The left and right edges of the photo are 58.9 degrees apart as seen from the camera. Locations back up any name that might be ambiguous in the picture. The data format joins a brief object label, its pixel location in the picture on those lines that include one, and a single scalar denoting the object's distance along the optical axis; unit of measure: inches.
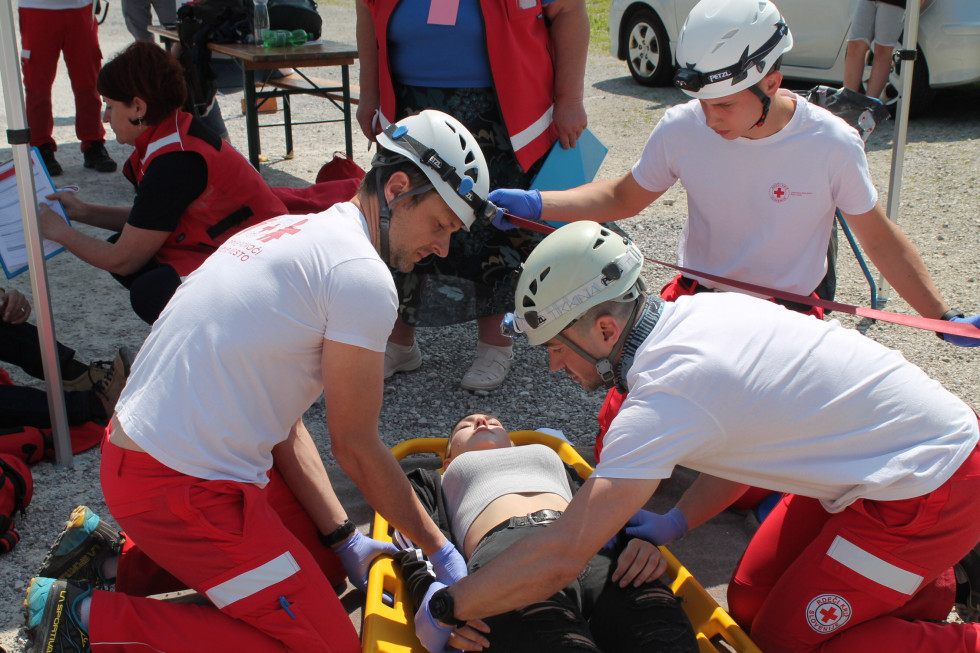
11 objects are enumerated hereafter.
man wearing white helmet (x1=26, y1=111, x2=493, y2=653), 92.6
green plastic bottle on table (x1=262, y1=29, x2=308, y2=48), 287.9
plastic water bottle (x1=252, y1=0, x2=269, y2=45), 293.0
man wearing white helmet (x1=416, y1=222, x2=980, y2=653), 84.4
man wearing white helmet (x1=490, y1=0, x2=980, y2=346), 120.0
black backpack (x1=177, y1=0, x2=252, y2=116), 297.1
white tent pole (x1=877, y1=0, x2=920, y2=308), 197.9
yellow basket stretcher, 102.2
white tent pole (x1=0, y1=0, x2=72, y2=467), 131.5
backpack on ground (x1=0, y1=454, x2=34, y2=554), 127.6
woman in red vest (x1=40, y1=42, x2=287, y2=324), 156.8
